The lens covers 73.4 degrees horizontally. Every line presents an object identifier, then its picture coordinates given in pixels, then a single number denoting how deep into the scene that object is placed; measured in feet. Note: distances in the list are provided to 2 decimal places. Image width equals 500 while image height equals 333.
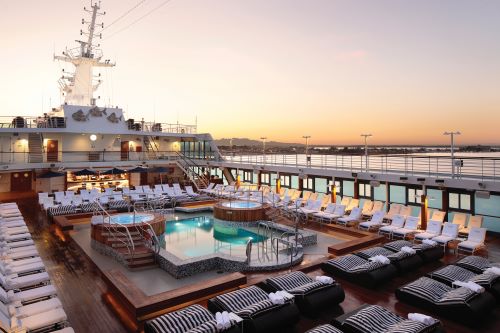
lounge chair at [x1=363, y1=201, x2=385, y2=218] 39.32
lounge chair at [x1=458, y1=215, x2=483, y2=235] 30.48
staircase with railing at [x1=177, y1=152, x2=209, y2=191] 64.36
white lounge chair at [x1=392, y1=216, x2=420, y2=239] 31.42
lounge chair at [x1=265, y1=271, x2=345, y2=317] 16.17
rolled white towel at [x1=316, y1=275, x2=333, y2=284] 17.43
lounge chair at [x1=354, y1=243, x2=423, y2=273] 21.58
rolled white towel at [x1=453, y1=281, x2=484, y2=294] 16.40
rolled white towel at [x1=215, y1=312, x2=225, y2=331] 13.09
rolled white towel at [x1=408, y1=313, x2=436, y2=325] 13.57
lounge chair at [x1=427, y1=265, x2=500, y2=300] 17.48
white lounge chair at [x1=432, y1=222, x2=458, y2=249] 28.02
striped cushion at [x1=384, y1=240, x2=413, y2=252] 24.09
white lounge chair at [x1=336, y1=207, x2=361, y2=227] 37.47
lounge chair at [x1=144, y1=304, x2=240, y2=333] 13.22
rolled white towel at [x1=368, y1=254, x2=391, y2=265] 20.76
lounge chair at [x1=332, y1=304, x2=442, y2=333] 13.19
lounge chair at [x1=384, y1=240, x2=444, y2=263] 23.62
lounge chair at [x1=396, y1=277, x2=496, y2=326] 15.24
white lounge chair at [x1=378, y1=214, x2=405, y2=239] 32.39
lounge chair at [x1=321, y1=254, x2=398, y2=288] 19.51
